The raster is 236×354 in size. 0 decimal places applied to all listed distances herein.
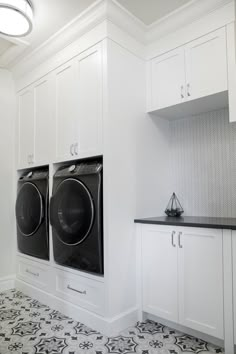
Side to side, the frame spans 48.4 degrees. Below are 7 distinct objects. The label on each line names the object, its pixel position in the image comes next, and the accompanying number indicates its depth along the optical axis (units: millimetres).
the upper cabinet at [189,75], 1996
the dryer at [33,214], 2650
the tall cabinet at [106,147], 2041
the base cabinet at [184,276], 1795
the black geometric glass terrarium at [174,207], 2520
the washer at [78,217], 2061
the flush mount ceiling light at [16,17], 1965
